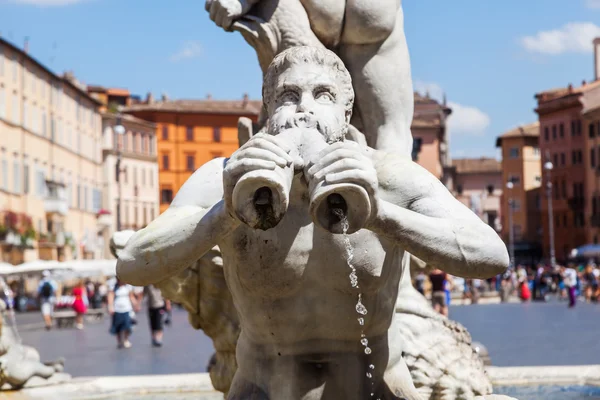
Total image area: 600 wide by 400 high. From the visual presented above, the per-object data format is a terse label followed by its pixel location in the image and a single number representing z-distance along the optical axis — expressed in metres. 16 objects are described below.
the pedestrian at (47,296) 33.91
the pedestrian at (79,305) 32.69
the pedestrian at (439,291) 23.66
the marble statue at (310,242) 3.28
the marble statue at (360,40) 6.14
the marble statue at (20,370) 8.82
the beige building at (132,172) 90.38
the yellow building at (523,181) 115.38
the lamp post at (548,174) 99.36
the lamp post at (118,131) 46.59
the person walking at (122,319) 21.23
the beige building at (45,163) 61.12
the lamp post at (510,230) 104.88
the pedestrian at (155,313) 20.45
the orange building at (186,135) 108.50
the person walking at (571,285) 35.88
